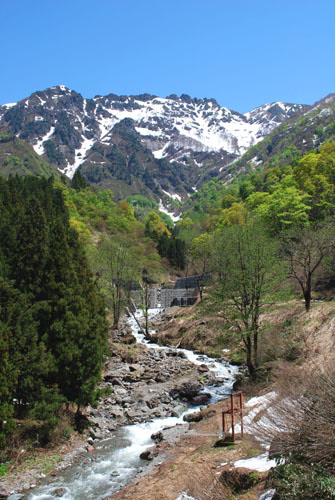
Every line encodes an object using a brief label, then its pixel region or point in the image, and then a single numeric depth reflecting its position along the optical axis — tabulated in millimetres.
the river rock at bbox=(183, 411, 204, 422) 17067
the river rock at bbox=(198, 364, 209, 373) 25012
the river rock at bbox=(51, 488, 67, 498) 11042
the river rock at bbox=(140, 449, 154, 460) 13427
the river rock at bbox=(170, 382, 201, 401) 20616
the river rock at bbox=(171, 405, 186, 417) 18156
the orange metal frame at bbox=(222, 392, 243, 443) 11953
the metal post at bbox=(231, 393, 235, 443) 11958
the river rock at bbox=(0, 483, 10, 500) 10798
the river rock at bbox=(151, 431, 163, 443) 15187
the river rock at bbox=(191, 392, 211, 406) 19609
